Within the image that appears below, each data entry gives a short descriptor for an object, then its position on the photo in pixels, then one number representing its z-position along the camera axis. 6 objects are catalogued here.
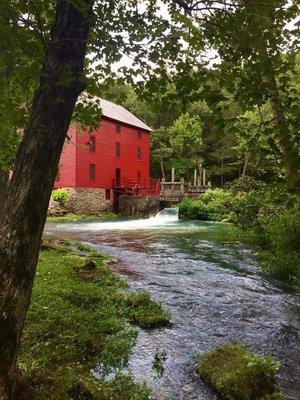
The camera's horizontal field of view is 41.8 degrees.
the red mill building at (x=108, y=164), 37.09
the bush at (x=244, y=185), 16.70
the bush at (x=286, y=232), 11.36
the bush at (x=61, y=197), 36.22
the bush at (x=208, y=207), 32.47
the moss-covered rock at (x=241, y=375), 4.95
